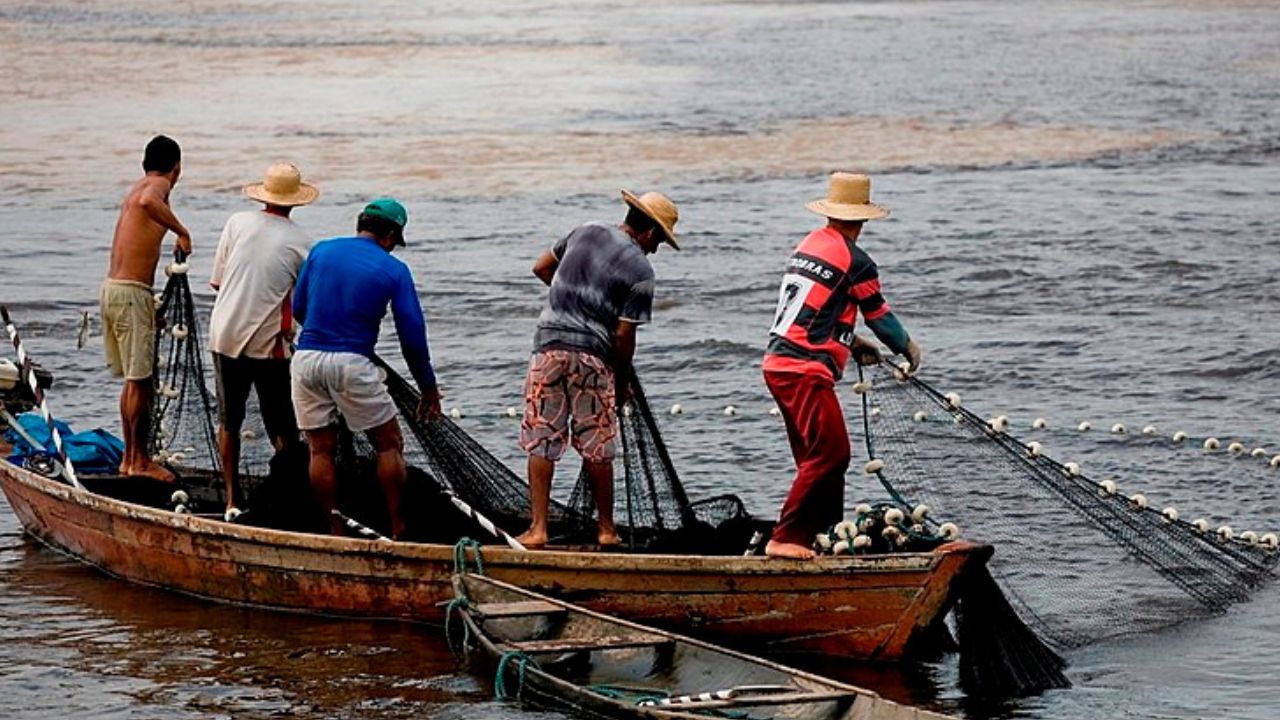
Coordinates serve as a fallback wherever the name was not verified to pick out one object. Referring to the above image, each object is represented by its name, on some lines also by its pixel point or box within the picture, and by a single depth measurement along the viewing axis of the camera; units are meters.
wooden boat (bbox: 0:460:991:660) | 17.34
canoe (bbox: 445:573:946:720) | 15.90
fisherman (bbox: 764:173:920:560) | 17.69
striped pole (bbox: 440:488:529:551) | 18.69
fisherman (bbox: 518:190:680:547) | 18.36
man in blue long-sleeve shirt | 18.67
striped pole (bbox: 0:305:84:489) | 21.14
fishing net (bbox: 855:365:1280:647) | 19.36
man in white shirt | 19.72
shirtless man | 21.09
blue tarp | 22.28
